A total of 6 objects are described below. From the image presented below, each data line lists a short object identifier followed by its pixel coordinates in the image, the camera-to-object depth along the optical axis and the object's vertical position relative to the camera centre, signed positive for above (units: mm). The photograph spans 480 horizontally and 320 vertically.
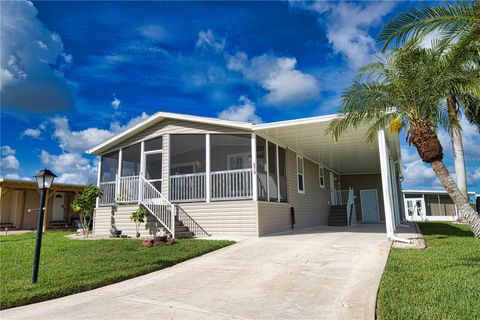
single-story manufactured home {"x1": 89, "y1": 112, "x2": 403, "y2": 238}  10828 +1436
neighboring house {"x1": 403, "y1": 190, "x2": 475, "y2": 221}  30094 +11
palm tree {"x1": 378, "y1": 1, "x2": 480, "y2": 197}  6445 +3675
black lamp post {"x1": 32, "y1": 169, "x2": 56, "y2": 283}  5425 +465
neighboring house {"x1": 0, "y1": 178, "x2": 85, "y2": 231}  19094 +421
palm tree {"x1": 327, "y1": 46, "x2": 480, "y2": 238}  7797 +2698
